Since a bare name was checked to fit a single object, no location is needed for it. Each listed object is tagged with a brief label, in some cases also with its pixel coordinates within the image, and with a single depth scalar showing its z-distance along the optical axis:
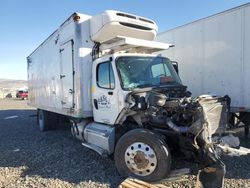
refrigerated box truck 3.31
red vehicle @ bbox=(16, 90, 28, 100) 28.97
